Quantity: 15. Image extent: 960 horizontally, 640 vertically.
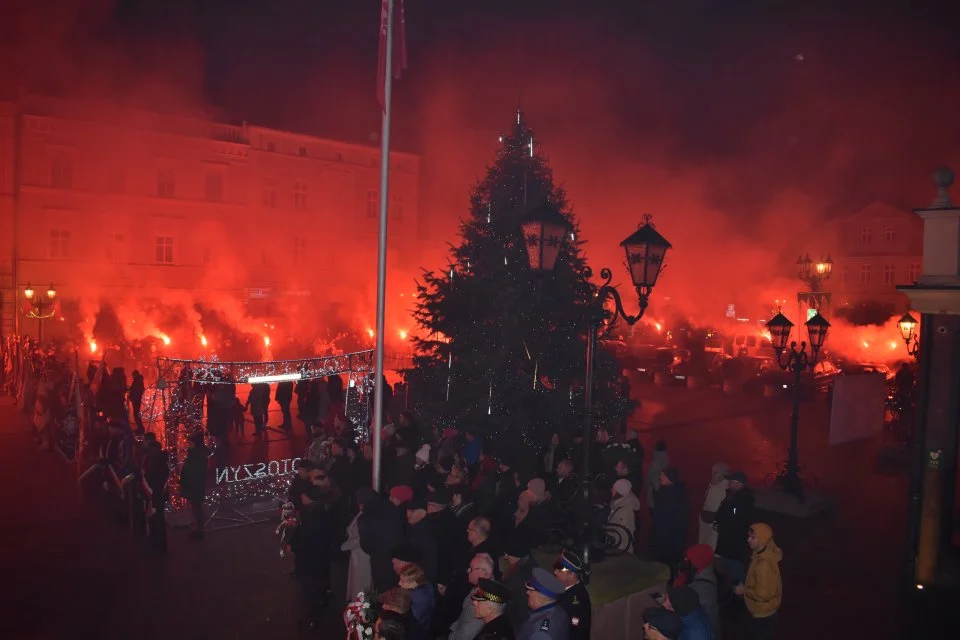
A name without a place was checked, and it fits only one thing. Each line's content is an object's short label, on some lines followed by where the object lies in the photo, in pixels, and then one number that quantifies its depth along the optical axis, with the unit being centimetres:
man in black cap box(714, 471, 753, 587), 681
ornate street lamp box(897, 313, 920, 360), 1672
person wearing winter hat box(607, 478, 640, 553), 714
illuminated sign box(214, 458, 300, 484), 1048
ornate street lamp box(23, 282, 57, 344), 2643
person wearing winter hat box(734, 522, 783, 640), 532
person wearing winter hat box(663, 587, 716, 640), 411
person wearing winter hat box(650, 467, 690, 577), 742
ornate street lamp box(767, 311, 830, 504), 1055
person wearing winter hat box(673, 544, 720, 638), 510
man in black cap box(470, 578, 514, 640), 393
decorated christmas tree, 1141
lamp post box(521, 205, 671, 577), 561
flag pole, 749
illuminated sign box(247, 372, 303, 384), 1088
